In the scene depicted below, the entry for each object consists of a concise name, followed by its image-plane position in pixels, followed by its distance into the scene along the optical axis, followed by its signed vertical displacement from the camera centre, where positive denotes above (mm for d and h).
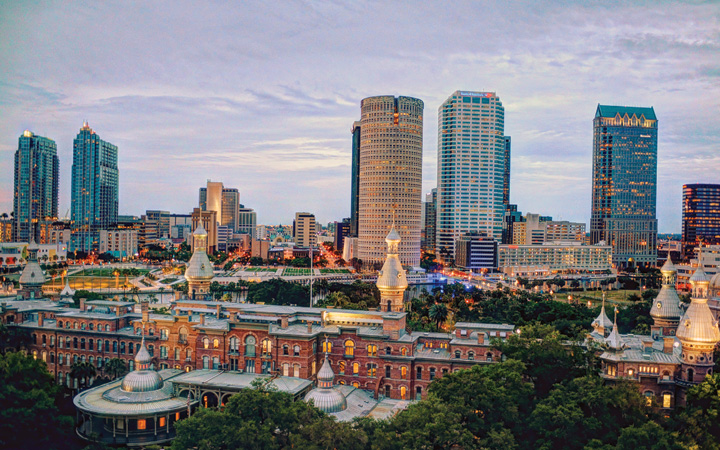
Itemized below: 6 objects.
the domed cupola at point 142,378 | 68438 -19773
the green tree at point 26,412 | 56969 -20350
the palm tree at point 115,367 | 81125 -21831
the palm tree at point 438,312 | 126812 -19991
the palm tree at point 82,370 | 81250 -22335
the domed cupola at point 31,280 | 107312 -12309
